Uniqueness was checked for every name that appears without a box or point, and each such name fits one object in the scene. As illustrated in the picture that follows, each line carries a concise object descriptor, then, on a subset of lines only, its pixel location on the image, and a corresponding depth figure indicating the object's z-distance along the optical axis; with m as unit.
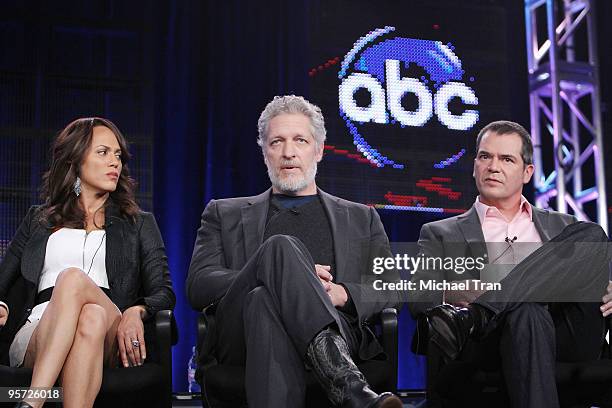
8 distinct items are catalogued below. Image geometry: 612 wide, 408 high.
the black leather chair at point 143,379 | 2.50
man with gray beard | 2.31
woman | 2.47
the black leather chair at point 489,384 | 2.64
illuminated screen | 5.04
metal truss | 5.32
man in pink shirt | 2.53
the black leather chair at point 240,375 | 2.47
